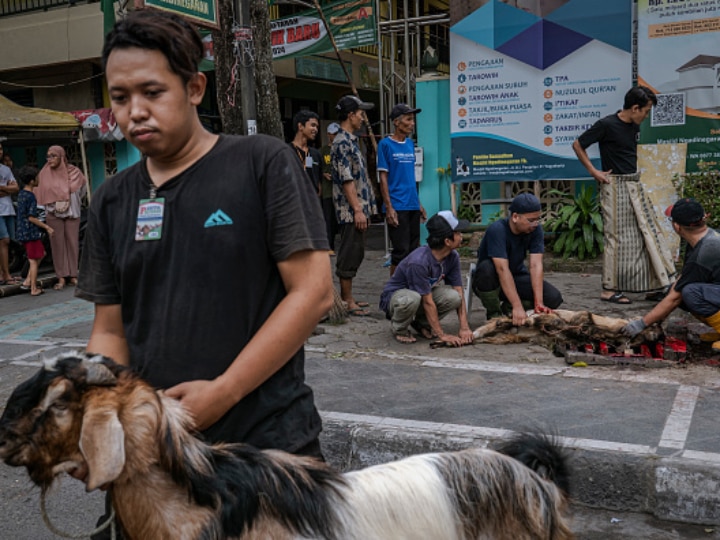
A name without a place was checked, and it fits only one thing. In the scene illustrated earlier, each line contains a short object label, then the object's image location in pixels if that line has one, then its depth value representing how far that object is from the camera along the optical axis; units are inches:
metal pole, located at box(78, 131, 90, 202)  499.9
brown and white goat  60.7
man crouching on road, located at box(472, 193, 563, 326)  256.5
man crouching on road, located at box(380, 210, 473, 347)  249.8
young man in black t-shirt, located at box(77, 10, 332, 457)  69.4
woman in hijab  418.0
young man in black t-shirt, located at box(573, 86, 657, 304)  307.3
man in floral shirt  296.7
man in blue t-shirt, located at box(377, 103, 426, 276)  318.7
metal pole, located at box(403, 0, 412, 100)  414.4
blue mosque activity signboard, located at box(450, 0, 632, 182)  375.6
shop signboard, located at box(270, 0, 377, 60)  418.9
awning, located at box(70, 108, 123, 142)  550.6
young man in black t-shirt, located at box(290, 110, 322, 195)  323.6
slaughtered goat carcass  233.5
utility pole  239.9
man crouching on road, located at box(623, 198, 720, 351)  218.2
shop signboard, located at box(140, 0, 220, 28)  204.2
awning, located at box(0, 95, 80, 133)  467.8
